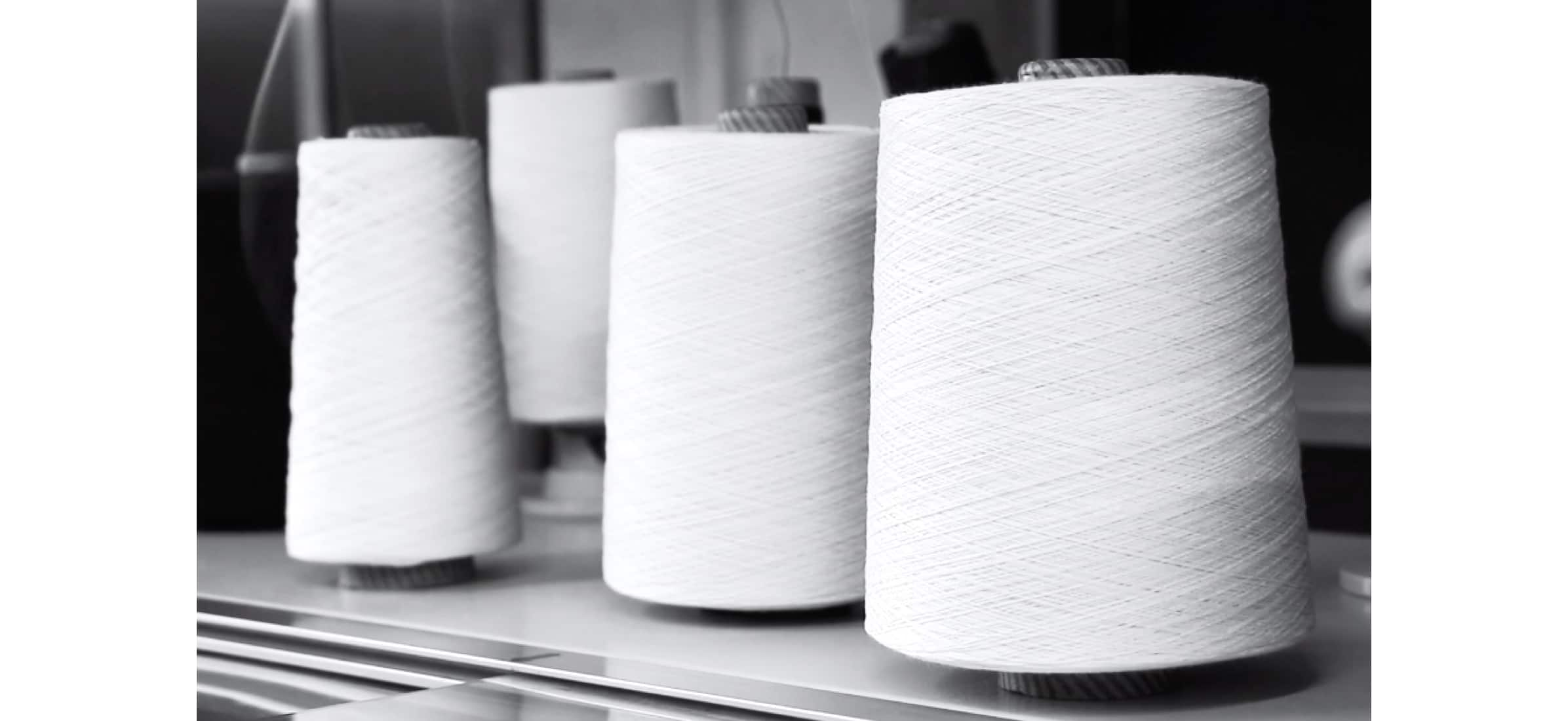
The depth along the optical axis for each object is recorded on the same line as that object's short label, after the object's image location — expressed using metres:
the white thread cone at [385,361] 1.06
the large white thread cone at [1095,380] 0.84
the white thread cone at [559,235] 1.17
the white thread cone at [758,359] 0.96
